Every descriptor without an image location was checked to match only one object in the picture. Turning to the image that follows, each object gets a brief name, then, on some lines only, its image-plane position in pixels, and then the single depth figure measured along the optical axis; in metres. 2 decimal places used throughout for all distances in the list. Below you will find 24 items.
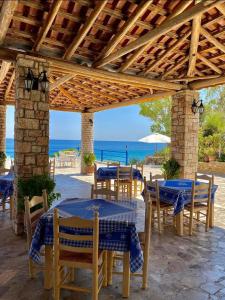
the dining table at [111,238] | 2.63
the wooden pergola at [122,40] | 3.67
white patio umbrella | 11.40
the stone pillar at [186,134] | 6.82
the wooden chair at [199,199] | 4.52
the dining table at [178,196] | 4.48
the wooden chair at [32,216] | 2.91
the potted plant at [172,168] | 6.88
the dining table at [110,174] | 7.24
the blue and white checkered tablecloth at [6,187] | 5.14
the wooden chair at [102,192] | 3.75
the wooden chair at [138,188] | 7.40
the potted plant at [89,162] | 11.79
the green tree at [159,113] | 16.31
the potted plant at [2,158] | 9.86
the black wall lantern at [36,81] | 4.38
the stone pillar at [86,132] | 12.16
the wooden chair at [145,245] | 2.88
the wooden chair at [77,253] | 2.34
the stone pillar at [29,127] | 4.45
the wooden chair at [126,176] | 7.04
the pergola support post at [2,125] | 10.74
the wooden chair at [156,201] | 4.63
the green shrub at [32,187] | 4.36
